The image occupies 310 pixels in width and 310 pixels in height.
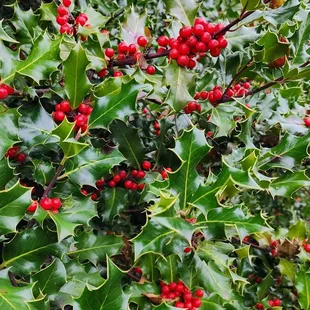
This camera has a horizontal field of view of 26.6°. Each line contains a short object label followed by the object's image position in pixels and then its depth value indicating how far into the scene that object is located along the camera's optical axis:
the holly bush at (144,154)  0.58
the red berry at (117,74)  0.67
